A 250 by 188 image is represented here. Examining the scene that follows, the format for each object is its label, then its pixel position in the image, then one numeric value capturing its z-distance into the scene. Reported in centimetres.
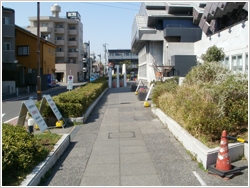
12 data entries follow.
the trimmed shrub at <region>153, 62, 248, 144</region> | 659
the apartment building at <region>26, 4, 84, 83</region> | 6519
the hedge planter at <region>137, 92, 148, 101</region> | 1814
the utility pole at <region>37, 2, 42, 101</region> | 1752
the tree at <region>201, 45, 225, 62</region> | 1741
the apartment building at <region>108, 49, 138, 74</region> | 10888
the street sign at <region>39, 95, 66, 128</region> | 975
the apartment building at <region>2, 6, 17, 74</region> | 3269
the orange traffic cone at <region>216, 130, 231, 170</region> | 517
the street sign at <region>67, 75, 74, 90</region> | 1575
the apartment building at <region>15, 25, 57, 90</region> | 3972
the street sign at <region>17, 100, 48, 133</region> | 796
